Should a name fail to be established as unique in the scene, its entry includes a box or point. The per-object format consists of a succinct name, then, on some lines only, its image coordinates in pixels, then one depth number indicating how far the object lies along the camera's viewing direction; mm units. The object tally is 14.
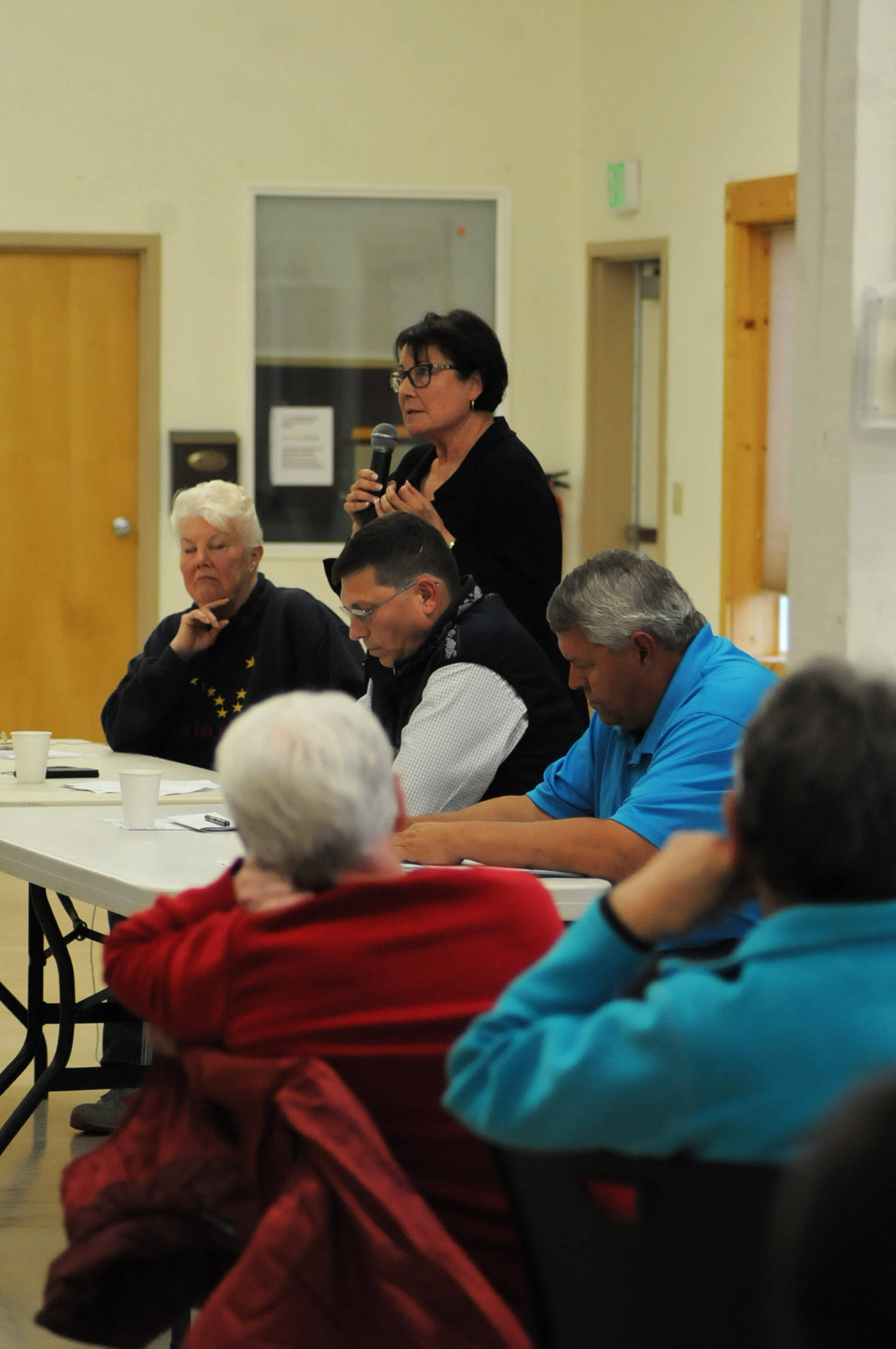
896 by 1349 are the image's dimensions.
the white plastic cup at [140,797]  5516
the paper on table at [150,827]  5535
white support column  5363
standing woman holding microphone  7059
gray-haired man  4762
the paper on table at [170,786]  6437
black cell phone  6941
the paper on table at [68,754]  7711
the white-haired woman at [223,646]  7512
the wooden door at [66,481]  13305
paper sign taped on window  13484
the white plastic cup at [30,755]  6664
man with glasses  5559
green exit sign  12828
